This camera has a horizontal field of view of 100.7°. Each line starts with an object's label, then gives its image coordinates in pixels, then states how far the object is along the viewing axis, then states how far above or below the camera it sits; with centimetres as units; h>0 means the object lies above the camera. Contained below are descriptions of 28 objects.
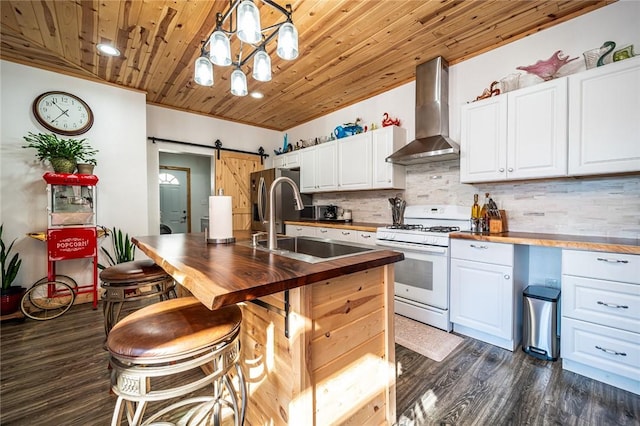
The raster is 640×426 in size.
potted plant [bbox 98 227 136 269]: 328 -50
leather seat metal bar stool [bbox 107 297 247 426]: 87 -48
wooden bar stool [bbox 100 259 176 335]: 163 -47
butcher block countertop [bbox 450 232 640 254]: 167 -23
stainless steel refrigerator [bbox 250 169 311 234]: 446 +18
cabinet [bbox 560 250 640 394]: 164 -71
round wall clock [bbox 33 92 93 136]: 299 +112
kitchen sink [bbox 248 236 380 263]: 133 -23
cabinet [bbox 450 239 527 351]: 213 -72
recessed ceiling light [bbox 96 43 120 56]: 262 +161
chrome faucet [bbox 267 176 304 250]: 147 +1
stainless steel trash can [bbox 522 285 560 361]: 201 -91
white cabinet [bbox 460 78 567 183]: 212 +64
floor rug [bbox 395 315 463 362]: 215 -116
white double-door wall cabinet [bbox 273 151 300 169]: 472 +90
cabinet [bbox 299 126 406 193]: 337 +66
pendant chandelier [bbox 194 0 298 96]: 136 +96
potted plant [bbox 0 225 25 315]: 264 -81
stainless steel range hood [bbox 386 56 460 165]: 290 +109
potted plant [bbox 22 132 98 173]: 281 +63
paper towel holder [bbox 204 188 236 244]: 175 -21
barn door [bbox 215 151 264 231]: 475 +55
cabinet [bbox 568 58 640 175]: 182 +64
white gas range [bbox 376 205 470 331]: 249 -53
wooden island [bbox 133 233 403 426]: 96 -53
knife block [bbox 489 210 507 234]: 247 -16
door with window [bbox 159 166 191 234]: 652 +24
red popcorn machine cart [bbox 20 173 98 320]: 278 -31
